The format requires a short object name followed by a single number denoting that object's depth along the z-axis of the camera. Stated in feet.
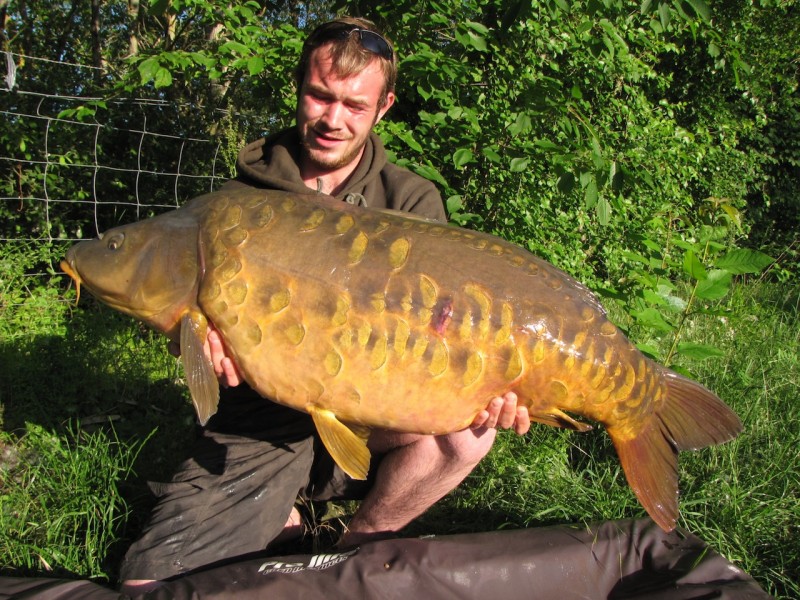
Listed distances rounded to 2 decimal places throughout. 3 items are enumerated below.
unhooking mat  4.55
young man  5.55
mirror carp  4.57
